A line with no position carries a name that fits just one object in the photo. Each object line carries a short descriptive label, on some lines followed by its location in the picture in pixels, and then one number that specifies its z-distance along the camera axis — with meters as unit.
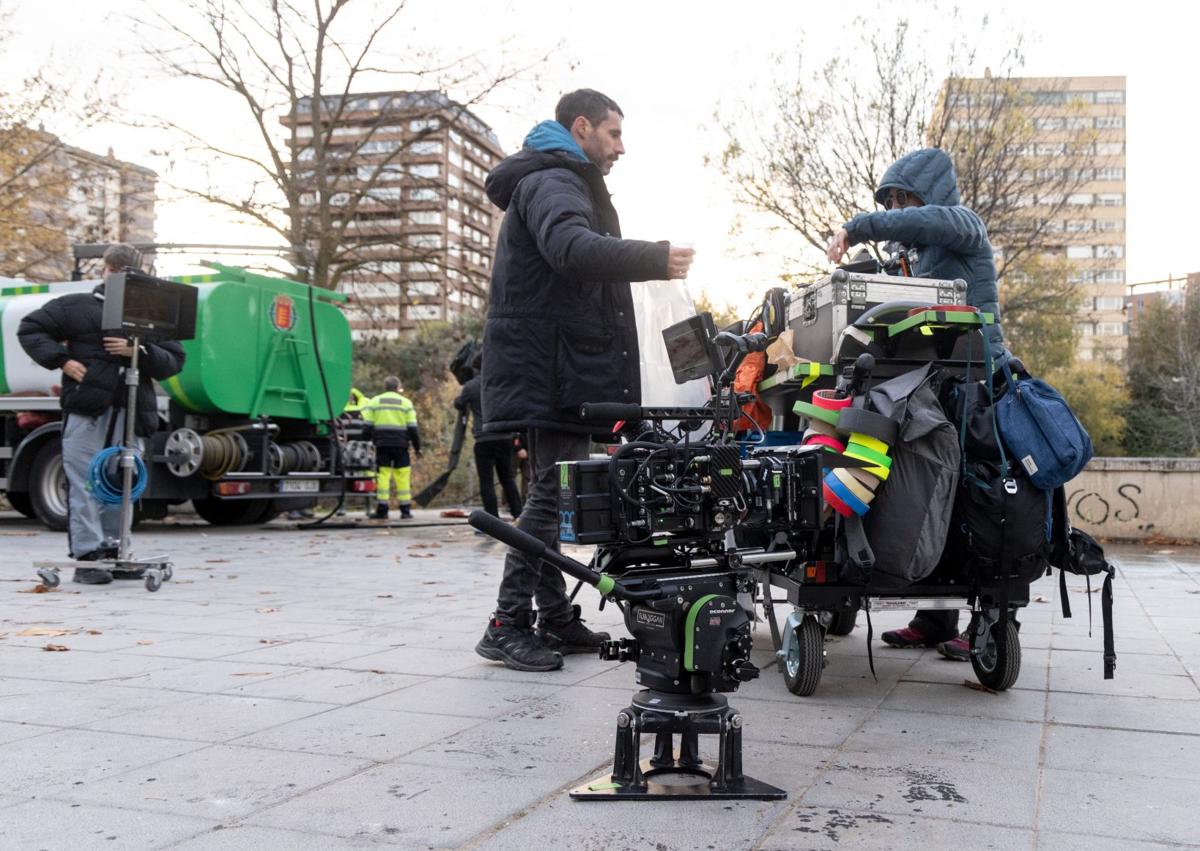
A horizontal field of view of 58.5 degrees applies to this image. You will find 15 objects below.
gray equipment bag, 3.57
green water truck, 11.28
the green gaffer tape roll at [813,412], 3.65
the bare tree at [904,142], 24.00
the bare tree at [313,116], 20.98
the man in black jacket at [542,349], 4.27
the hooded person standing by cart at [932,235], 4.59
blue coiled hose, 7.17
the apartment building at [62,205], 24.88
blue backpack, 3.55
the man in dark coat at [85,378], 7.29
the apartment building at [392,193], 22.31
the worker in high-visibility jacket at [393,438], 14.88
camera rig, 2.67
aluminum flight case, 4.26
